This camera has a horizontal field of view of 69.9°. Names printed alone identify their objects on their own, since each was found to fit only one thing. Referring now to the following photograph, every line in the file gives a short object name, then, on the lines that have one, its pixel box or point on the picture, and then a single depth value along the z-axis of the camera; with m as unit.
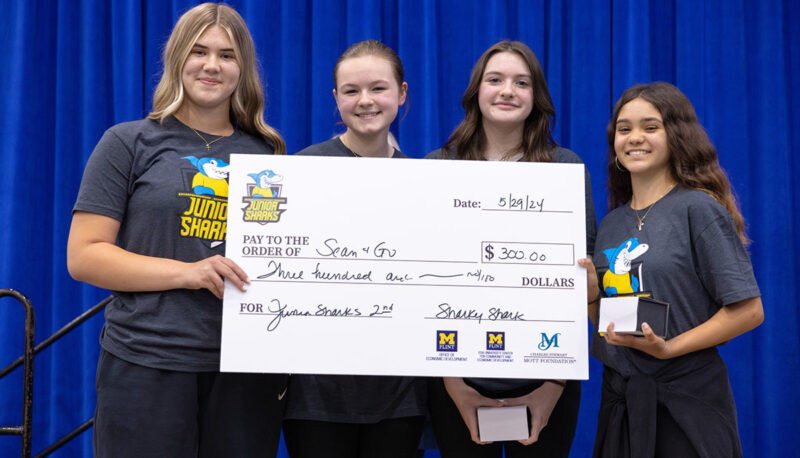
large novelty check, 1.61
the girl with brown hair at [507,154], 1.73
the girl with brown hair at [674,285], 1.63
